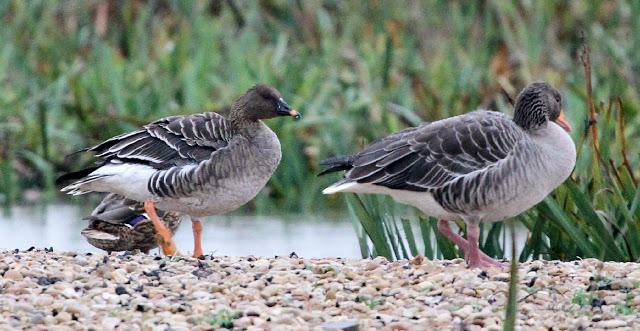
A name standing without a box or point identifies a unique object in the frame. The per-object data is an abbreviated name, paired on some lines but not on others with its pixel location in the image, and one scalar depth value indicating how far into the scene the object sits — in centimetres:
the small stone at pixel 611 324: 1345
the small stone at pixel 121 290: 1412
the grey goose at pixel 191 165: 1759
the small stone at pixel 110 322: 1294
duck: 1842
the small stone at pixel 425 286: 1456
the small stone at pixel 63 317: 1312
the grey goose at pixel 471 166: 1619
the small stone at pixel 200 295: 1406
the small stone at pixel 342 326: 1294
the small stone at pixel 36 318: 1306
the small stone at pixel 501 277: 1494
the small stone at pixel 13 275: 1454
